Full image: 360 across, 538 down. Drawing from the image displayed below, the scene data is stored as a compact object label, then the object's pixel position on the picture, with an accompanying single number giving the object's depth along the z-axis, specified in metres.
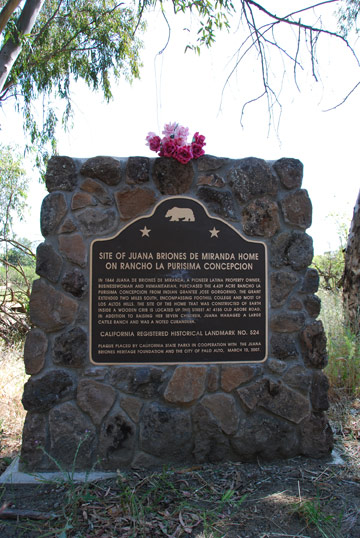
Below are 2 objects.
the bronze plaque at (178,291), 3.33
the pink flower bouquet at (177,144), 3.36
